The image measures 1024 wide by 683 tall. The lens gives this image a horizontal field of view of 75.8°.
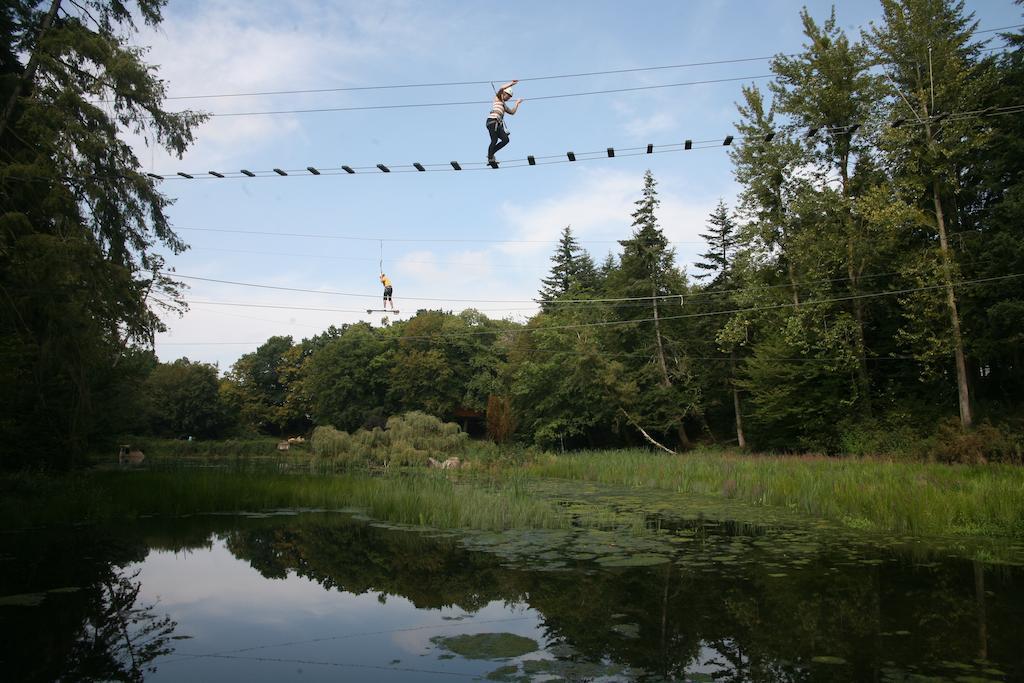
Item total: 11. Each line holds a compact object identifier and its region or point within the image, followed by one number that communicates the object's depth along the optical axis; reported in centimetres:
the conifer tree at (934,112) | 2252
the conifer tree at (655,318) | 3481
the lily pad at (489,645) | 573
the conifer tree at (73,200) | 1189
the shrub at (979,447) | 1834
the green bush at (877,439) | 2317
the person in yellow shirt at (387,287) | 2384
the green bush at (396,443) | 2972
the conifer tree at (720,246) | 3706
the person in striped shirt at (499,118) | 1204
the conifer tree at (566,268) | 6184
